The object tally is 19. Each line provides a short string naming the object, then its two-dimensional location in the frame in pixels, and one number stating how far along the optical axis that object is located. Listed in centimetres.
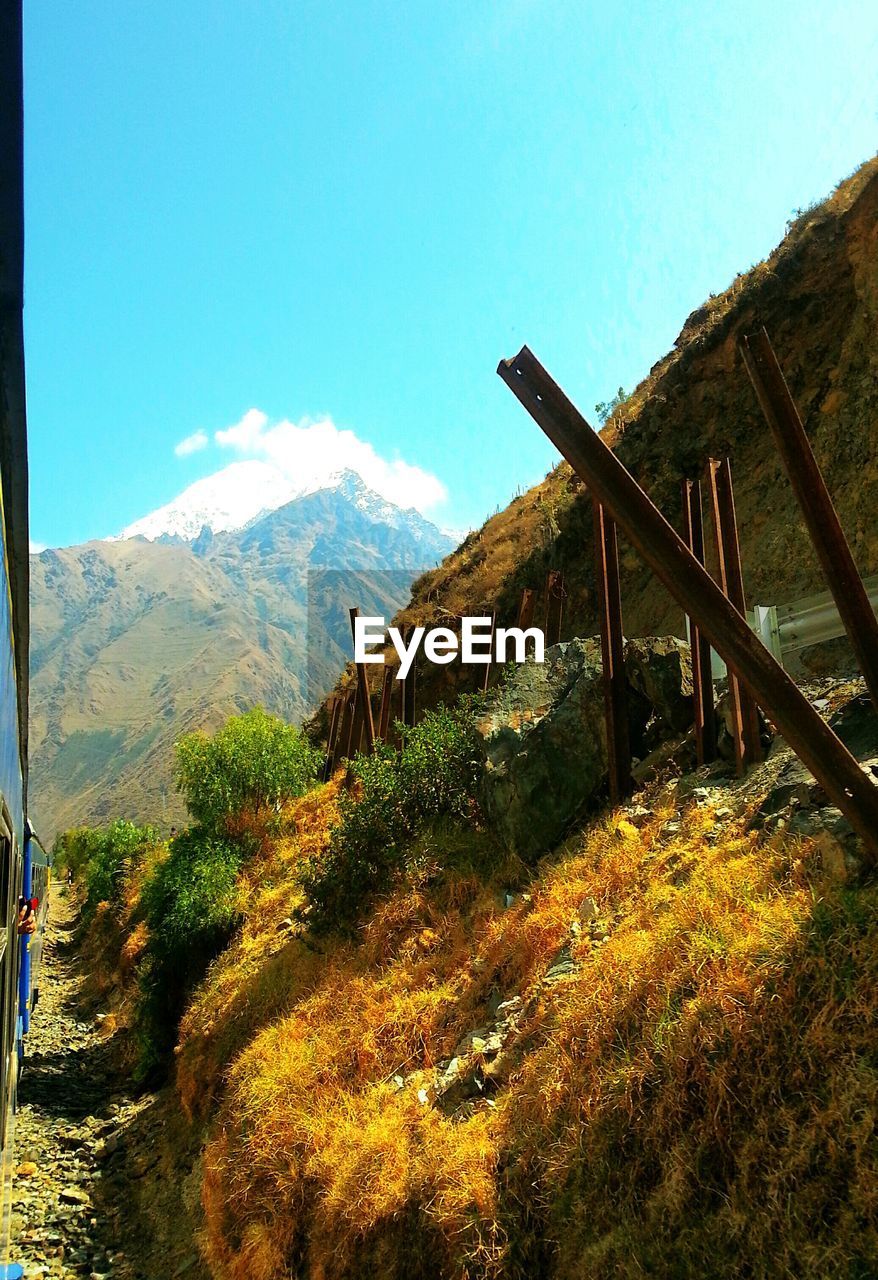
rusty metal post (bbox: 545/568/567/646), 1373
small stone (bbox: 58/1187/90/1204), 864
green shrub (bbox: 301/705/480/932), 943
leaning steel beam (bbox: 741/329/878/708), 396
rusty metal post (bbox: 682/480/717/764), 726
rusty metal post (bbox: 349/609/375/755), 1543
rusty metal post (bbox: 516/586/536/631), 1349
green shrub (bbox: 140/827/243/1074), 1218
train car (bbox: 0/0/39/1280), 329
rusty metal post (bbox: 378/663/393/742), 1645
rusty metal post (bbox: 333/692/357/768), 2000
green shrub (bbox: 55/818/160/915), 2788
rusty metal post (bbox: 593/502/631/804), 768
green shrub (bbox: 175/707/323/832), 1576
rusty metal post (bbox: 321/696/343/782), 2054
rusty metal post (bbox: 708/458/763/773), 668
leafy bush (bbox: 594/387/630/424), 2643
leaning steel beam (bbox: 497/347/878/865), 400
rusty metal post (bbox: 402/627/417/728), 1546
